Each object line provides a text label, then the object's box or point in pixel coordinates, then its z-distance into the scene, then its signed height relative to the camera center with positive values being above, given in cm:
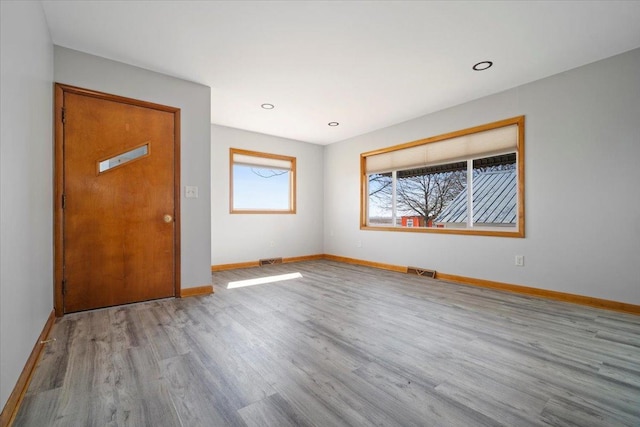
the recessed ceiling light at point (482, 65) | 299 +157
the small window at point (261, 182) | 527 +61
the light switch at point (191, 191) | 337 +26
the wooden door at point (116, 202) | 275 +12
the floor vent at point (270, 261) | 544 -92
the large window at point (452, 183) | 372 +47
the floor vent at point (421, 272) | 436 -92
